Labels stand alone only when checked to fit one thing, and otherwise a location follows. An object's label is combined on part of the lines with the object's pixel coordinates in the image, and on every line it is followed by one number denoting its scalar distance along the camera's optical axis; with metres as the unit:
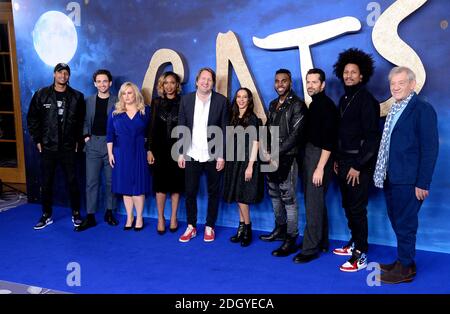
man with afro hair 3.20
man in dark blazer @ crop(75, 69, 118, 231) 4.40
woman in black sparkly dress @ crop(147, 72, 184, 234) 4.05
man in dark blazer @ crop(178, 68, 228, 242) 3.87
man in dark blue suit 2.96
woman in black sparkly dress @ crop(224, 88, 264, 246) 3.76
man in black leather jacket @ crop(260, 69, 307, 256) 3.49
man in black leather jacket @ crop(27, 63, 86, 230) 4.39
